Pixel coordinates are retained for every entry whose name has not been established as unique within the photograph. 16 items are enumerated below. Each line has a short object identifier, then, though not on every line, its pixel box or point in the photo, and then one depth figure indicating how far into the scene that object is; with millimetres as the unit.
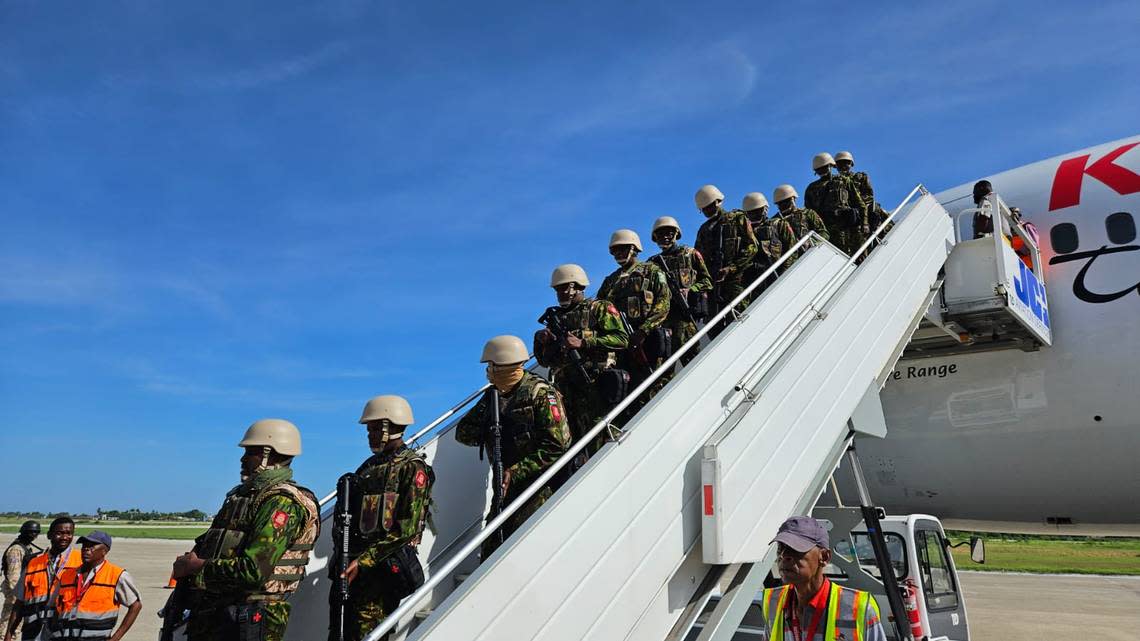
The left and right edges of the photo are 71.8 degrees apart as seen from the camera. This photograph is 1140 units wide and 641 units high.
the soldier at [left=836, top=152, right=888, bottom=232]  8906
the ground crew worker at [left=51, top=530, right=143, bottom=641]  6043
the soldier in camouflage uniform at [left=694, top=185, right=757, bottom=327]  6809
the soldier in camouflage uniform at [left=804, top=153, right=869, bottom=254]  8586
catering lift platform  7258
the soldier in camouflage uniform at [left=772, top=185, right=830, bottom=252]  7523
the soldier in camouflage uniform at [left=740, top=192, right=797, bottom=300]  6961
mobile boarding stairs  2934
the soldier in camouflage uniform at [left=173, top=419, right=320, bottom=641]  3479
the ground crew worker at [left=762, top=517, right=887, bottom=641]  2461
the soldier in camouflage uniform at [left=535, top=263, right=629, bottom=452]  4824
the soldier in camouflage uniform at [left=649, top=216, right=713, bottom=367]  5832
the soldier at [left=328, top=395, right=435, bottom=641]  3742
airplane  7613
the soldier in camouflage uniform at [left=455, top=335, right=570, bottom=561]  4016
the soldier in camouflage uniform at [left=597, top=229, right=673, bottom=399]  5410
